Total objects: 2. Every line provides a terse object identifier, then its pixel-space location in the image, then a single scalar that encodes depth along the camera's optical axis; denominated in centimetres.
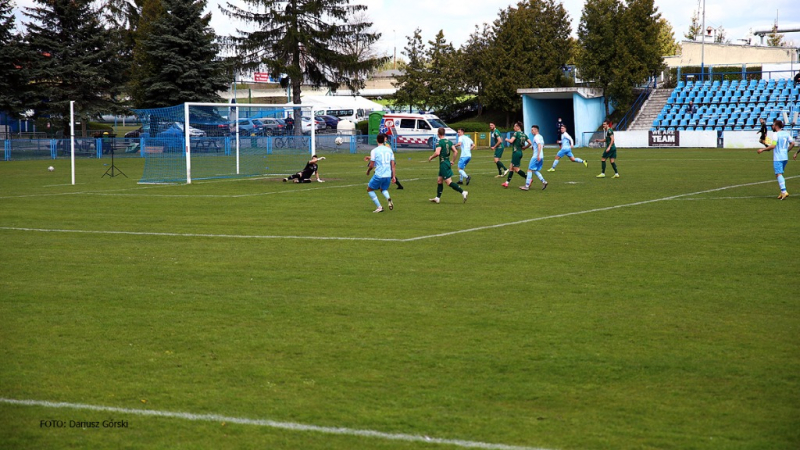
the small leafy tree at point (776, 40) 9369
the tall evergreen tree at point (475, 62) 6341
